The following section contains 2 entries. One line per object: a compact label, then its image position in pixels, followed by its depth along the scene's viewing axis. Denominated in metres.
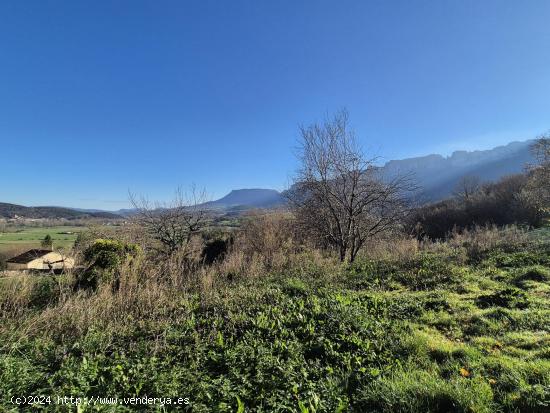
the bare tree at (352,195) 10.74
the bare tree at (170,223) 14.48
